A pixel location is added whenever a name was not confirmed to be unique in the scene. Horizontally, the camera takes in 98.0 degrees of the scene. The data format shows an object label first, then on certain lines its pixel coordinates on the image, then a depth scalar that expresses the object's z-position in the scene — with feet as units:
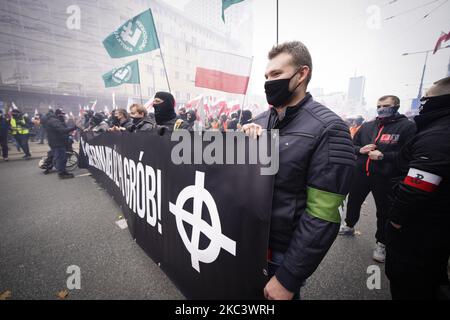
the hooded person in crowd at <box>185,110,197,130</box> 28.65
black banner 4.07
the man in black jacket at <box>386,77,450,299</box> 4.42
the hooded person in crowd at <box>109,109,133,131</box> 16.42
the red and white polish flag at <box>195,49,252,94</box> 16.90
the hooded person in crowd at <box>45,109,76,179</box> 19.98
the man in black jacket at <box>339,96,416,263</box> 8.42
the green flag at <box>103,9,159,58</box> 18.89
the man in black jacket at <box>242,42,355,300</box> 3.45
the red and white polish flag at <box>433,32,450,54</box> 25.36
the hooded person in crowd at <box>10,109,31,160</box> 28.37
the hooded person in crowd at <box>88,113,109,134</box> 23.91
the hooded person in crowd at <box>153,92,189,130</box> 11.34
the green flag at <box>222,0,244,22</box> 14.58
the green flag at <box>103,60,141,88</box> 23.25
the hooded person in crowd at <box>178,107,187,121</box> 30.91
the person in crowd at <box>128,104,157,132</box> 13.52
